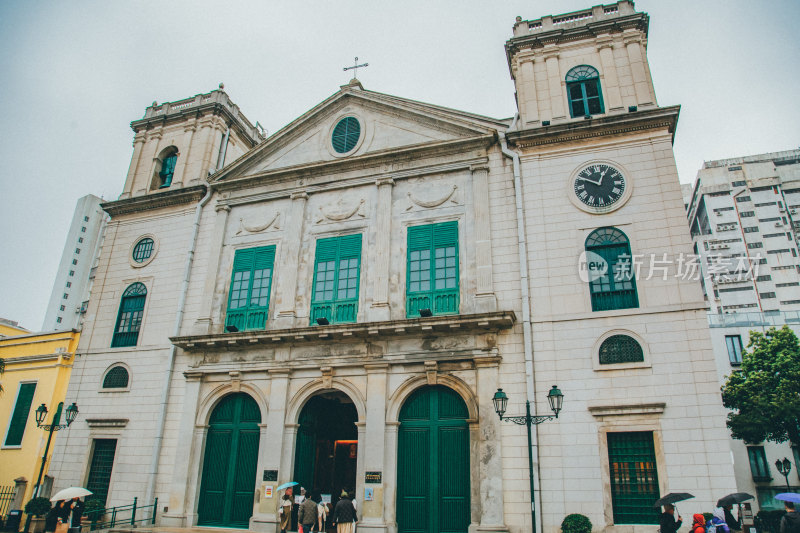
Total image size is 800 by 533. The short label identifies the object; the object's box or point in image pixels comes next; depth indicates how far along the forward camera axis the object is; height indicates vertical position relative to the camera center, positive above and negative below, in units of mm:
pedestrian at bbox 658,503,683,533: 10266 -696
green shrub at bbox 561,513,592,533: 11953 -897
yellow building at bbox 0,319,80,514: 18875 +2553
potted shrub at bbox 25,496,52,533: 16203 -1201
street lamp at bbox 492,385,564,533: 11352 +1566
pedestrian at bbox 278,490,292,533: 14258 -949
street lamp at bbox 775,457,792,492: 26130 +880
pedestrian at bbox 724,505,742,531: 11836 -754
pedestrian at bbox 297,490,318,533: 13375 -968
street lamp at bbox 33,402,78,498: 16812 +1545
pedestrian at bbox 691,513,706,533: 10008 -670
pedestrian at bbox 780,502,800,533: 9398 -596
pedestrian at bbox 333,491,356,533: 13391 -948
